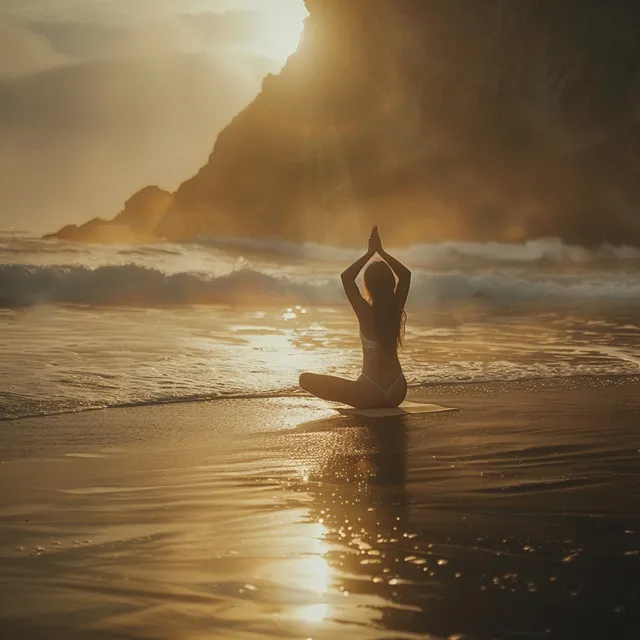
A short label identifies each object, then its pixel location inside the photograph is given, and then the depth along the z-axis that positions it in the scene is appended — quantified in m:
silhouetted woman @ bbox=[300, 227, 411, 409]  8.81
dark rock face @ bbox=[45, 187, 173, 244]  49.22
